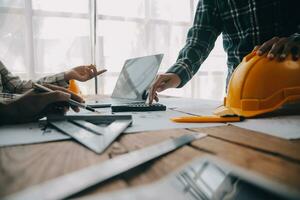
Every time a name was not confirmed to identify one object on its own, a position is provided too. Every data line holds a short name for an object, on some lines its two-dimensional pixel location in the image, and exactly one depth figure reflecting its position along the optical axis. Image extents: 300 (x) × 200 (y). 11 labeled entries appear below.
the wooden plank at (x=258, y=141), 0.38
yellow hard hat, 0.68
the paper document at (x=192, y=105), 0.86
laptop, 1.17
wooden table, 0.29
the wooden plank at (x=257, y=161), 0.29
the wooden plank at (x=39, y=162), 0.29
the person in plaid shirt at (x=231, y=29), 1.11
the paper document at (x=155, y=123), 0.58
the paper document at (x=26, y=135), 0.48
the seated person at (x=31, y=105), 0.65
